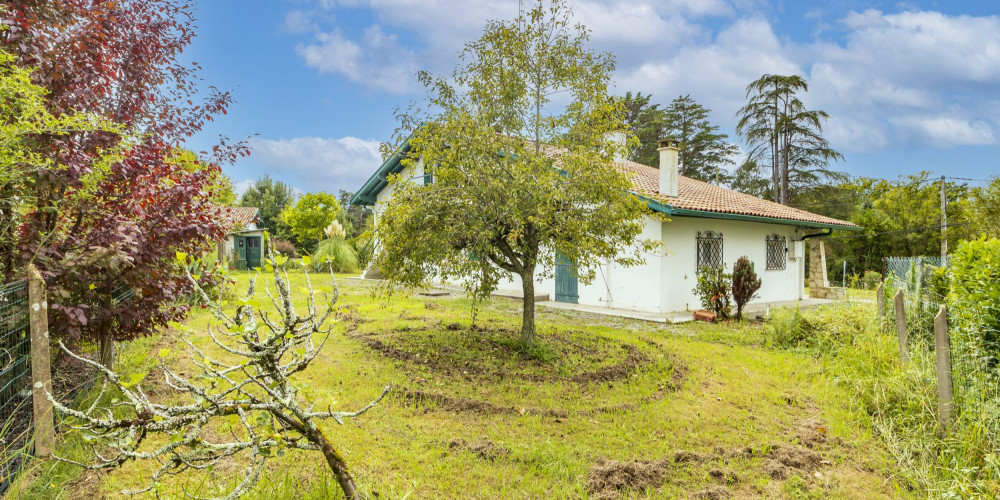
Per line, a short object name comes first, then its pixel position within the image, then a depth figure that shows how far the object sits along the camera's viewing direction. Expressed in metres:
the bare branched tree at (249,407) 2.10
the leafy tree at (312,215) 27.95
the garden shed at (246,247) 27.48
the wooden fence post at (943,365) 3.98
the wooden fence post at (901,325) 4.99
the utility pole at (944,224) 23.00
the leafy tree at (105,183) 3.87
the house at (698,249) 12.48
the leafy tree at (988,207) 21.44
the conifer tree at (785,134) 31.70
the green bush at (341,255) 23.86
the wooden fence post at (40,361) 3.31
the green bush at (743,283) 11.02
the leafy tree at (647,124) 34.88
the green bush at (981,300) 4.09
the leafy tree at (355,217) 32.01
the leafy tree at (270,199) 34.94
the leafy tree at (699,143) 35.94
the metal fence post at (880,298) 7.07
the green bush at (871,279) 20.20
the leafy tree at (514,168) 6.57
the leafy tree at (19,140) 3.26
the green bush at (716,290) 11.64
